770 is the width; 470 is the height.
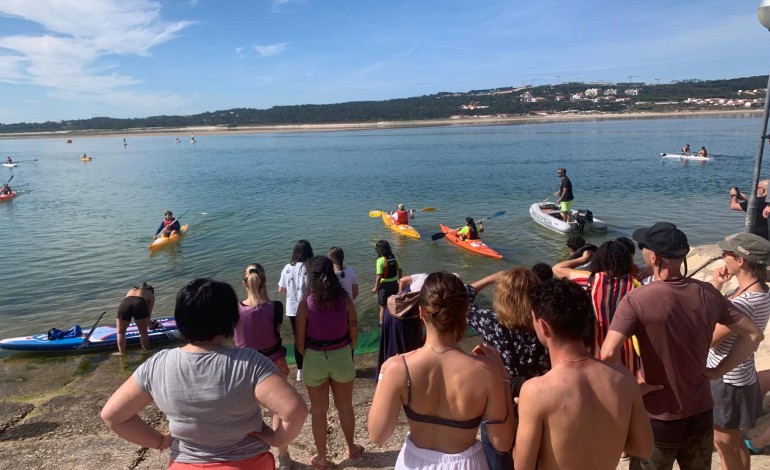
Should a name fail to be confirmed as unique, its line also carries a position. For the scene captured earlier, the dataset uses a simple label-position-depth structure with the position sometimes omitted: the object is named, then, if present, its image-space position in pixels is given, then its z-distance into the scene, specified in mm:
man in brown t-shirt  2758
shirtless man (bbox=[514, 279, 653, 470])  2186
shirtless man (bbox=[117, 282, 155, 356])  8477
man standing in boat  17219
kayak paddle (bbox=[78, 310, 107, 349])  8758
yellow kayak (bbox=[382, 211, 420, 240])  17928
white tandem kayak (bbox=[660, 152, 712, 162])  36000
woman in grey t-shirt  2348
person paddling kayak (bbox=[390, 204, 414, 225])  18609
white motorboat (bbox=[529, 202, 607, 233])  17250
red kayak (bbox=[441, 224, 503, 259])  14758
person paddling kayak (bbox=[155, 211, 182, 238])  17781
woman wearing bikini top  2393
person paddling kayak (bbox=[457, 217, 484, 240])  15391
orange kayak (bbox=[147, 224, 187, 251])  17172
